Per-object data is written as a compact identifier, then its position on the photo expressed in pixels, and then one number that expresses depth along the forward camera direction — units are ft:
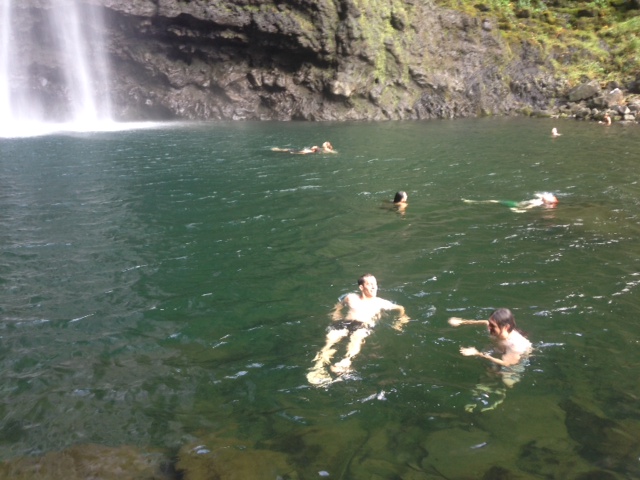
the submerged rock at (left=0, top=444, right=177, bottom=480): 18.37
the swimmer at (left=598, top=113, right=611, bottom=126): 122.76
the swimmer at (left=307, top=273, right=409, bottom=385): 26.08
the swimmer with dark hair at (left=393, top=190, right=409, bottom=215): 52.80
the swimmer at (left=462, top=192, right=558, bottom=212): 52.39
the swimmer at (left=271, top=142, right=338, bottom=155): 88.33
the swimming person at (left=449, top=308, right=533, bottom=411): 24.67
